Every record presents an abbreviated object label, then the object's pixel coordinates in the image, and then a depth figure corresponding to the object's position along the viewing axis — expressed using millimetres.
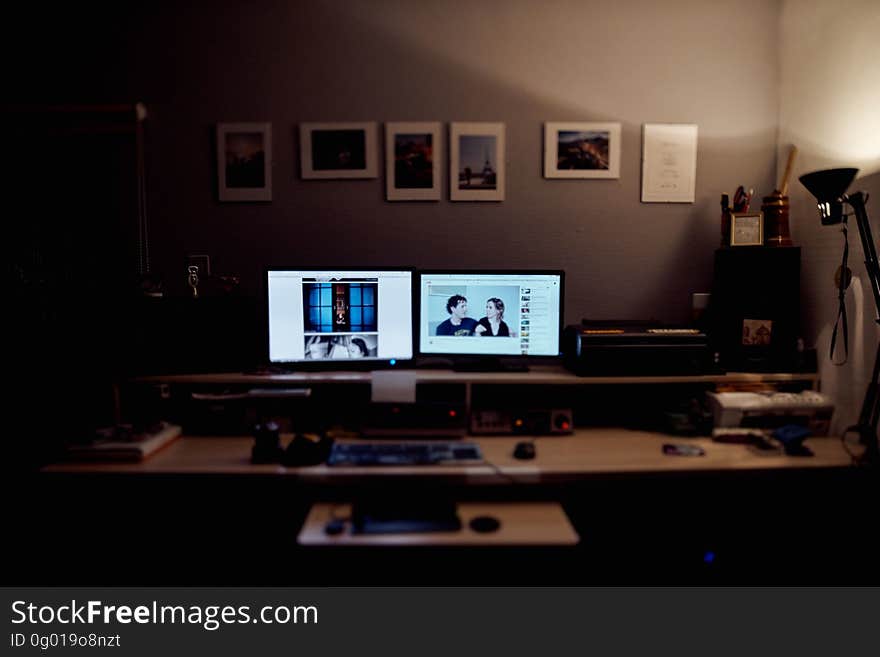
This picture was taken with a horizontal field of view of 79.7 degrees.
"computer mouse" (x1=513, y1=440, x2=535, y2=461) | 1713
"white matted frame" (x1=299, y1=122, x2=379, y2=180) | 2277
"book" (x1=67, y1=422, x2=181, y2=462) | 1712
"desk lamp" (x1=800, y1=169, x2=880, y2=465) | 1748
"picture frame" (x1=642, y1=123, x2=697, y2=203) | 2311
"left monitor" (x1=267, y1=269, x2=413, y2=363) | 2031
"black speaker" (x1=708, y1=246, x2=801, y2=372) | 2072
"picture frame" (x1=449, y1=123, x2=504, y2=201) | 2279
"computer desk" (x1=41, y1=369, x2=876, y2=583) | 1604
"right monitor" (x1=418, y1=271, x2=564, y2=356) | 2039
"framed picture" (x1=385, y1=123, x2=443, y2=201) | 2277
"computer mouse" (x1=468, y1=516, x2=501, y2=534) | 1423
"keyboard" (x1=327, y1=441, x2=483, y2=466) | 1668
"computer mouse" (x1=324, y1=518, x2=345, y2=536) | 1410
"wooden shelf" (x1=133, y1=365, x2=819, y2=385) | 1952
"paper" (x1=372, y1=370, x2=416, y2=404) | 1899
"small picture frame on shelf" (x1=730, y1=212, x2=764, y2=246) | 2137
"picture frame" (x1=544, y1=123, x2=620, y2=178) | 2291
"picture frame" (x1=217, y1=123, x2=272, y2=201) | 2275
